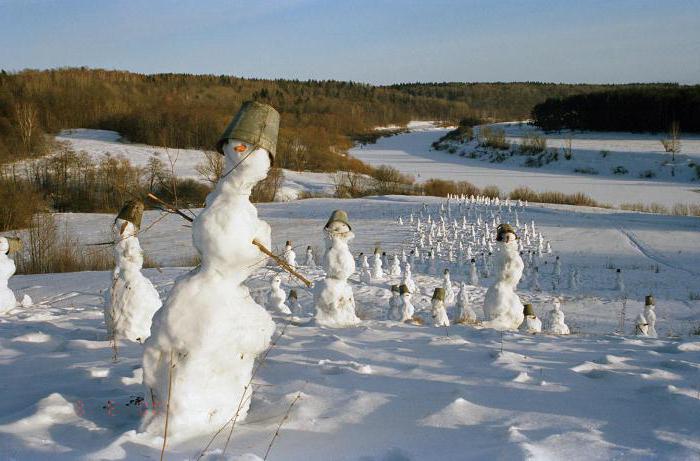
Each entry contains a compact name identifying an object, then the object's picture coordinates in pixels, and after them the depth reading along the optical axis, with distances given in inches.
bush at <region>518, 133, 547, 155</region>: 1876.2
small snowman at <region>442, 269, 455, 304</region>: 440.5
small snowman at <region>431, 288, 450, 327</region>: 313.9
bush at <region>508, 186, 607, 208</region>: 1114.7
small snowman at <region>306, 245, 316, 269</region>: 569.9
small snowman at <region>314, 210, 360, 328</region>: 269.6
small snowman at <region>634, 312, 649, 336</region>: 317.7
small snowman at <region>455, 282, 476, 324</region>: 345.7
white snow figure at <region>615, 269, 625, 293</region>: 500.0
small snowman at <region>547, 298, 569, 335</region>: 310.5
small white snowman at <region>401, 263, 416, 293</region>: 441.7
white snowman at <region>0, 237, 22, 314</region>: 338.3
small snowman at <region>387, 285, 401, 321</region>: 327.6
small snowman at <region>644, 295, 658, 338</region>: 324.8
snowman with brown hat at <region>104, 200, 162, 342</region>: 230.8
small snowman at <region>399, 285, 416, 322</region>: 324.2
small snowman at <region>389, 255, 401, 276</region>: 539.5
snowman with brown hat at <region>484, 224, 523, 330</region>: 280.7
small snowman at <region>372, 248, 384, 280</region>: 521.3
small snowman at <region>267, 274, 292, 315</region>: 357.1
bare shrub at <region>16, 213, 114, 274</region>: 639.1
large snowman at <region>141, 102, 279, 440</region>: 121.7
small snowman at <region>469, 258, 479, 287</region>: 523.2
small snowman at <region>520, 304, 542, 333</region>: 281.6
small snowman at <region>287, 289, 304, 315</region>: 390.0
